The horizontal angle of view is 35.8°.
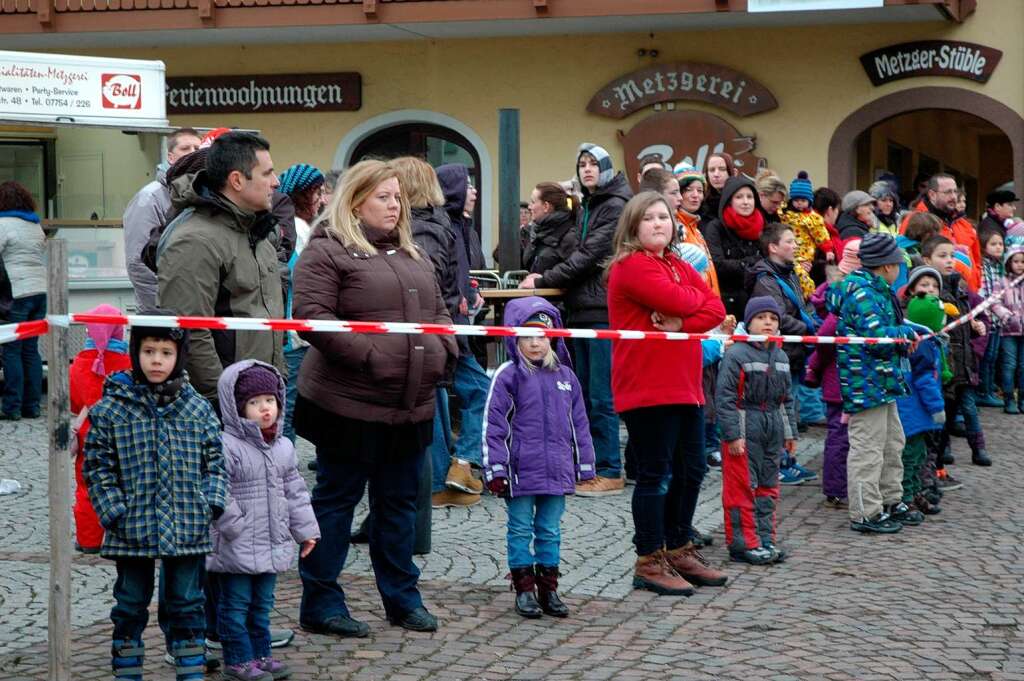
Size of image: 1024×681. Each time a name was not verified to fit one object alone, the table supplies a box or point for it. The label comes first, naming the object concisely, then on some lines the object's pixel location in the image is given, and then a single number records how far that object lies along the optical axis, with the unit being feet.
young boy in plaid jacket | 17.16
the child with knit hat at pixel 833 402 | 31.58
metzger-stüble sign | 59.16
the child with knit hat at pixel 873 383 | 29.32
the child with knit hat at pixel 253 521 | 18.25
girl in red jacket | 23.34
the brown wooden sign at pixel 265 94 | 67.00
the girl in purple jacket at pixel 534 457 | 22.26
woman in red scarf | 36.04
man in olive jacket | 19.21
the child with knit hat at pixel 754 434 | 26.45
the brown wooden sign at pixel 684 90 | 61.72
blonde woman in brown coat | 20.38
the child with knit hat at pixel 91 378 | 24.80
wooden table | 32.50
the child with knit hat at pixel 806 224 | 43.98
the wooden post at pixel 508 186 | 37.17
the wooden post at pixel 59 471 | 16.78
